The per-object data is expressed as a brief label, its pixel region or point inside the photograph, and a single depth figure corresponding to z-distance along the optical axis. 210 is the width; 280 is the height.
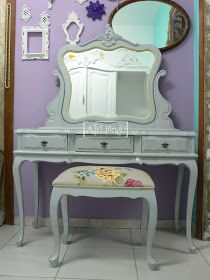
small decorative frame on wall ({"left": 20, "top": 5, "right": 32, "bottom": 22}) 2.19
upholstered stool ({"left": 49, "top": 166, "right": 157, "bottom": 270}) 1.45
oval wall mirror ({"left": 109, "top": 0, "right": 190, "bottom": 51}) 2.13
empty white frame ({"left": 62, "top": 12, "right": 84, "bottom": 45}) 2.17
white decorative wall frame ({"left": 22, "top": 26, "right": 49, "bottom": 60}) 2.17
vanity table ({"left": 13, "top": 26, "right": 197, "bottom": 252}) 2.06
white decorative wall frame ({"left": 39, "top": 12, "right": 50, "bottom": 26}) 2.18
